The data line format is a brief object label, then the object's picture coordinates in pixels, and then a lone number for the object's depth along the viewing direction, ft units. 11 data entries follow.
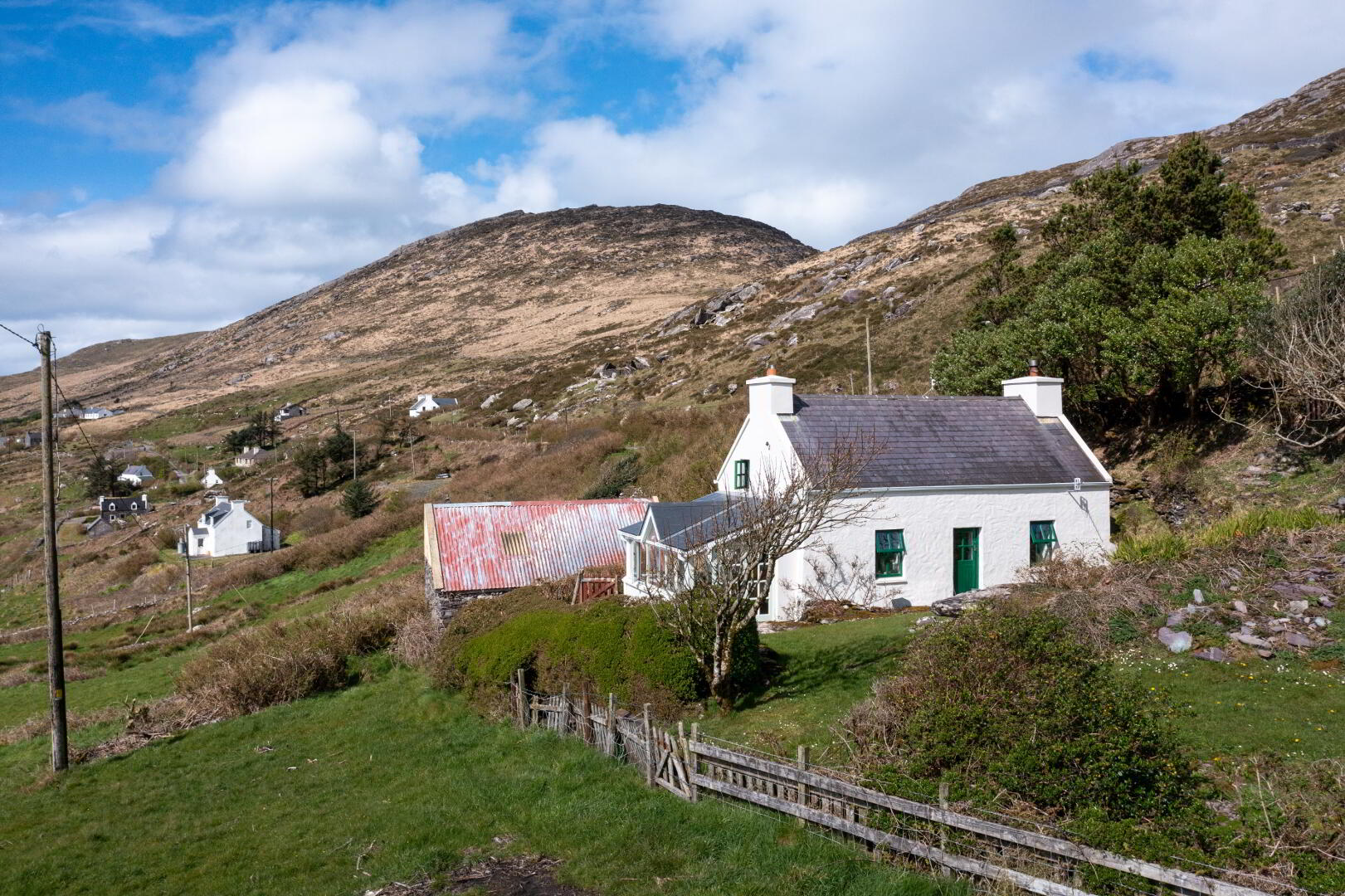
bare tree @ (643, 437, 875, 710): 47.91
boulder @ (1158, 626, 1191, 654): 46.09
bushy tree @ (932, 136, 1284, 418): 83.71
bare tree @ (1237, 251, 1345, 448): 72.23
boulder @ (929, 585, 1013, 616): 58.85
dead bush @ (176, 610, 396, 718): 70.90
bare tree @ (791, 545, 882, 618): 71.51
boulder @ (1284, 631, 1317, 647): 44.07
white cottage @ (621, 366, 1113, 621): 72.18
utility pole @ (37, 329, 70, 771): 58.18
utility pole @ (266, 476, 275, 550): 202.28
